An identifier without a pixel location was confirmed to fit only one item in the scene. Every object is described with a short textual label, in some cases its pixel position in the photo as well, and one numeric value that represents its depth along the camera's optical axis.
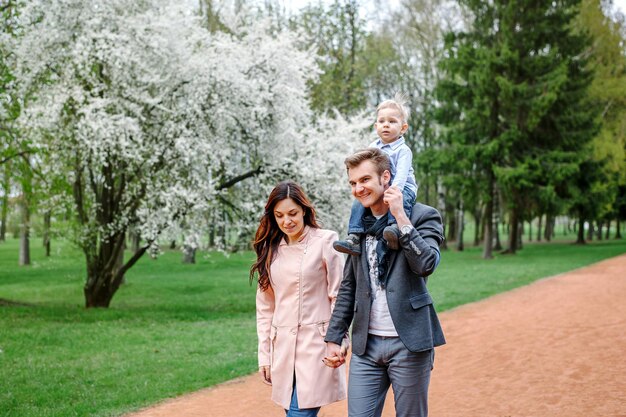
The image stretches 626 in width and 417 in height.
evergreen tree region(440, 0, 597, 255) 30.88
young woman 3.84
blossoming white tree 14.12
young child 3.58
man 3.43
